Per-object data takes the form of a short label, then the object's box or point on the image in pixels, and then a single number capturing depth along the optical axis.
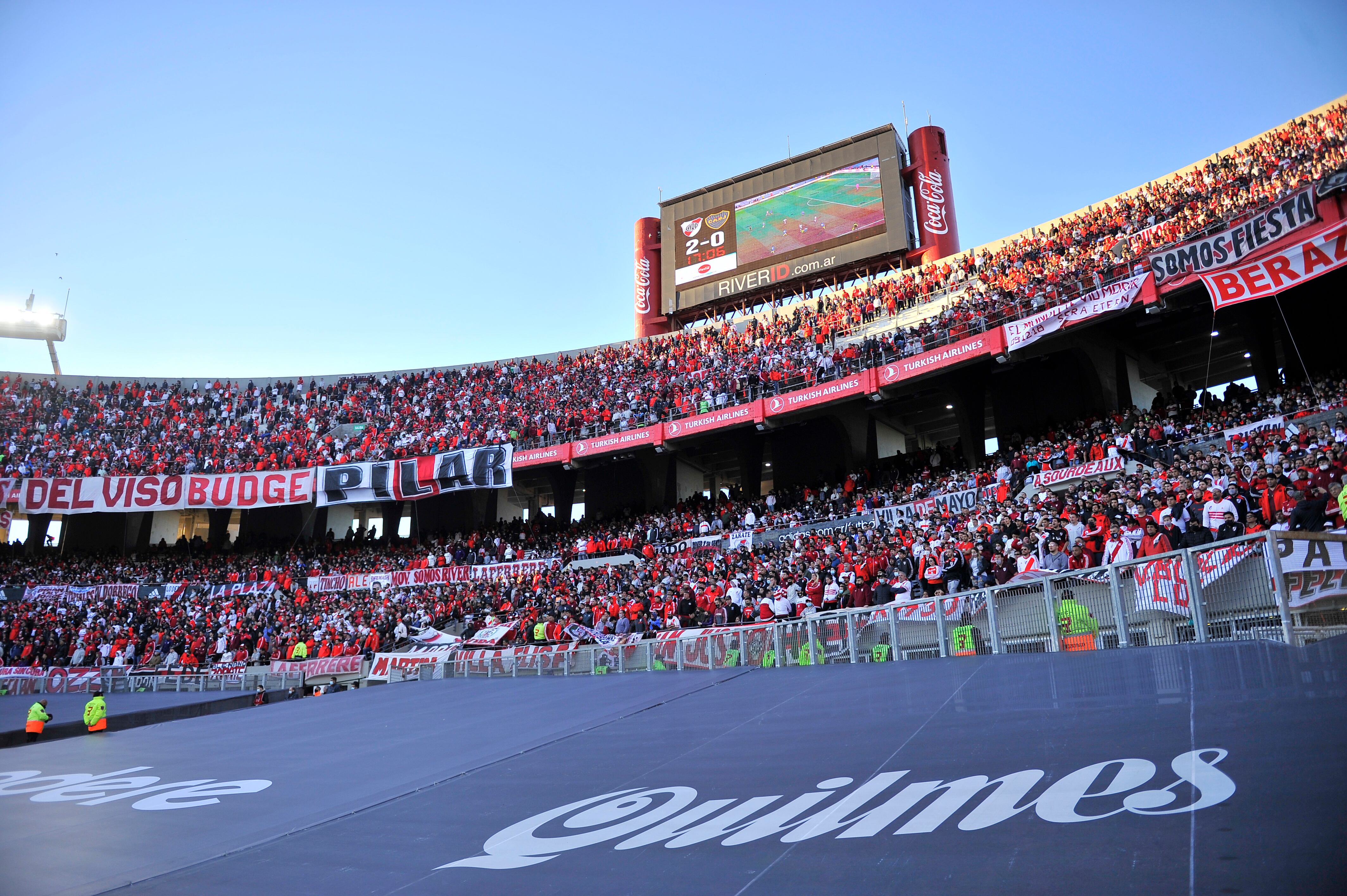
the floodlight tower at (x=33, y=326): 51.28
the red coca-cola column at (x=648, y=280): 44.47
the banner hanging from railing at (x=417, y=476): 33.78
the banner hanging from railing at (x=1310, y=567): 7.77
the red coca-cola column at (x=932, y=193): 38.12
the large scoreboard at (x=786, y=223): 38.56
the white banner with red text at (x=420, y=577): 32.75
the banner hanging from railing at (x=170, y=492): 35.91
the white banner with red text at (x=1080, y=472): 19.73
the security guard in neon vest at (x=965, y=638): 11.20
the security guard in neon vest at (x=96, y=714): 15.64
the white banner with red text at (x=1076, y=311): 21.36
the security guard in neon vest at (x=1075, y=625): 9.80
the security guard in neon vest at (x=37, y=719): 15.58
